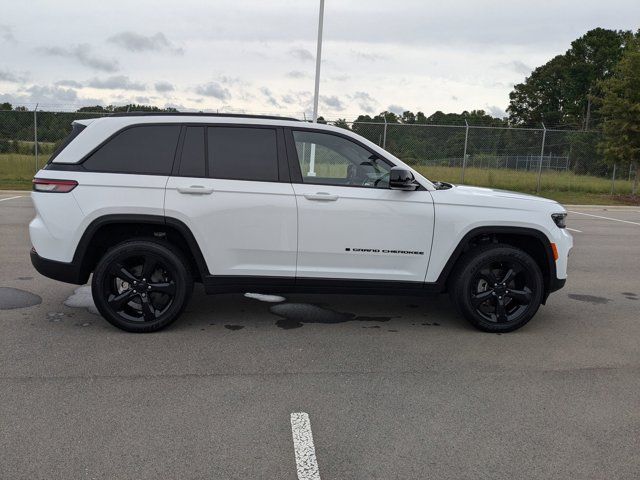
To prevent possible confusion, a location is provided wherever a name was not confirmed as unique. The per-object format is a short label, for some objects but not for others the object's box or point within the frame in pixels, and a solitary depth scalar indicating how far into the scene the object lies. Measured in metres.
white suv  4.87
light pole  18.36
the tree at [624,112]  20.34
